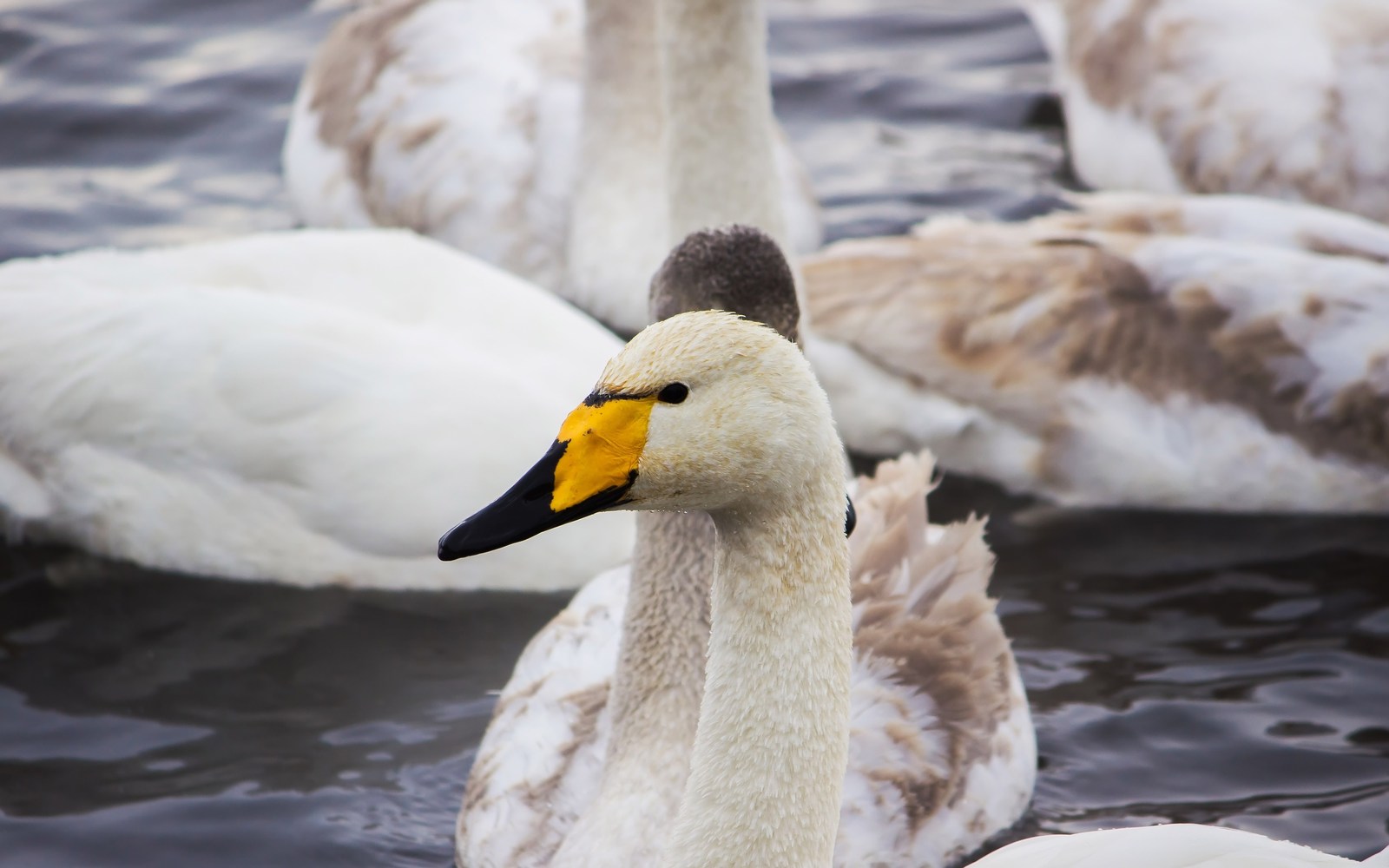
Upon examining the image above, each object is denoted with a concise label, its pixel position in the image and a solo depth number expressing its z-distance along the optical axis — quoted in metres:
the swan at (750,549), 7.00
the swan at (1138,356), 14.87
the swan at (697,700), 9.47
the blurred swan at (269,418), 13.07
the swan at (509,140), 17.44
